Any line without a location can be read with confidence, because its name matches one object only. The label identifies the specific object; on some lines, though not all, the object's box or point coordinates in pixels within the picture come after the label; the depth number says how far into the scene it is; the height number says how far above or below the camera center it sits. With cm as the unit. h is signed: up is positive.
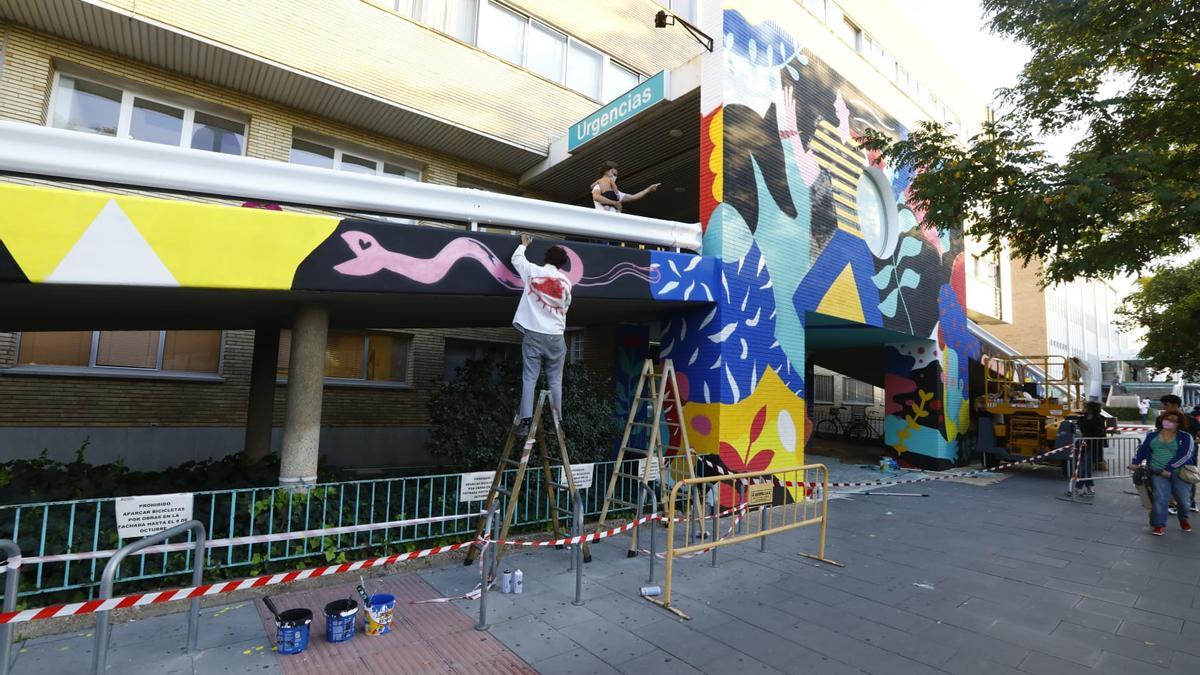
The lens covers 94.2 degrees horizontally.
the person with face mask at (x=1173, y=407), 832 +0
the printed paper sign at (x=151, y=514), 421 -114
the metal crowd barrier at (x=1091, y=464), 1084 -134
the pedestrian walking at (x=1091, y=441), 1103 -74
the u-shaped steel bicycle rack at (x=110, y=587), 351 -151
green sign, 959 +504
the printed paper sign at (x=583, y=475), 659 -108
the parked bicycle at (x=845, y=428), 2108 -134
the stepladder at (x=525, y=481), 548 -99
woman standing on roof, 882 +306
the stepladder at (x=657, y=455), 657 -91
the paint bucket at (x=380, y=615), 441 -190
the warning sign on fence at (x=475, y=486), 589 -114
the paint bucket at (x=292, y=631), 404 -188
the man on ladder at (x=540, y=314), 592 +72
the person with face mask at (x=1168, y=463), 794 -81
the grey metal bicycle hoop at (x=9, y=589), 310 -127
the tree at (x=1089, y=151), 739 +384
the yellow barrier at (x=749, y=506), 535 -157
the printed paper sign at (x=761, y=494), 643 -122
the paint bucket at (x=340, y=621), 425 -189
